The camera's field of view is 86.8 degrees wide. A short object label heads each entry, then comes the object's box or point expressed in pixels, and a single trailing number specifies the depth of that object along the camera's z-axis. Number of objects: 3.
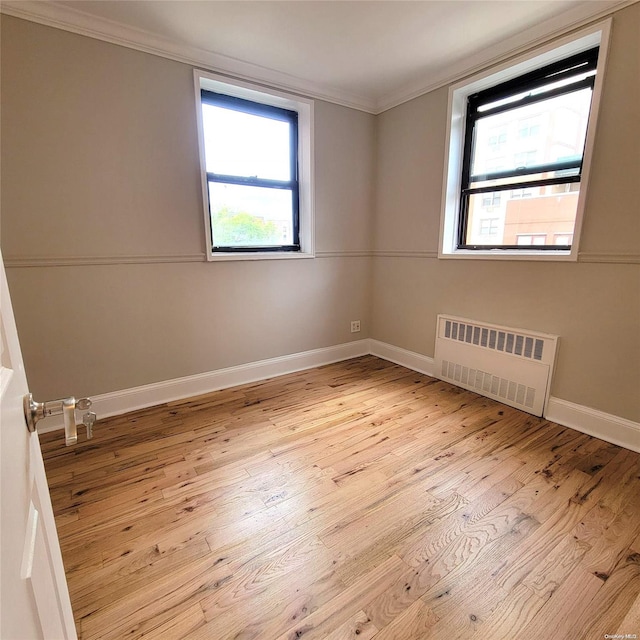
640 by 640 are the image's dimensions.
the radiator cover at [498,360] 2.35
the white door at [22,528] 0.45
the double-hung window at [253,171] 2.63
